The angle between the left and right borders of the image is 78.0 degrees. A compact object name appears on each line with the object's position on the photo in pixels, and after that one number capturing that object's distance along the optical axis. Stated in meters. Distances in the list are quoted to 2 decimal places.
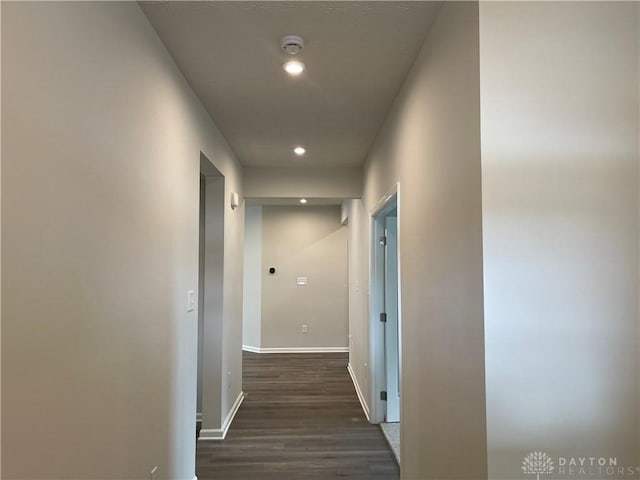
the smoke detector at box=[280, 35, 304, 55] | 1.86
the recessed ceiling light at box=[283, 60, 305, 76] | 2.11
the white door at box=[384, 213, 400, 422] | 3.80
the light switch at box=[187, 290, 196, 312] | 2.41
